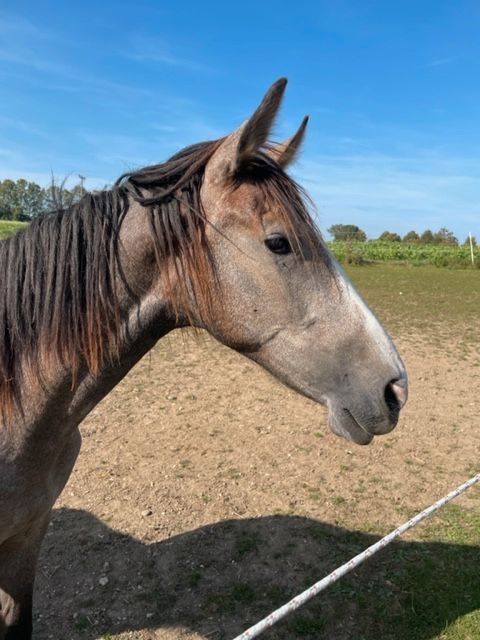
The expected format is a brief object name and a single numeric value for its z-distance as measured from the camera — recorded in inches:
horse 64.6
